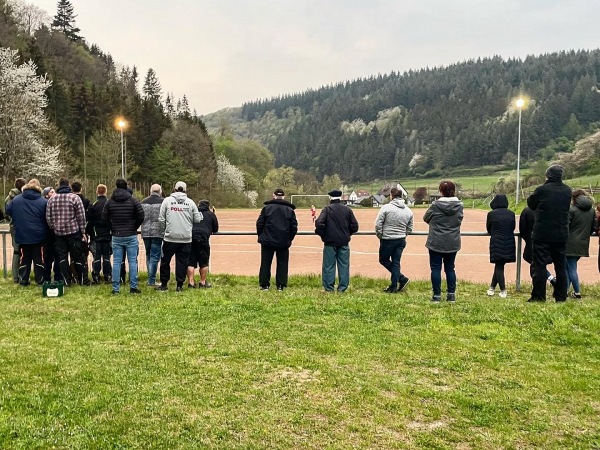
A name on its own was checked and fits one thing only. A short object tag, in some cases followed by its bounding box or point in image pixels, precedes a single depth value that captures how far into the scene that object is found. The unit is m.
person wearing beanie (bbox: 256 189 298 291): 8.77
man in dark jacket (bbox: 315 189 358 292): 8.76
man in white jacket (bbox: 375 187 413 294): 8.70
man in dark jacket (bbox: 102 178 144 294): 8.58
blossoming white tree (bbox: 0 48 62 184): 37.94
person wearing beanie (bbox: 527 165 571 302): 7.52
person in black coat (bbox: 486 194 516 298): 8.76
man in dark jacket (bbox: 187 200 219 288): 9.11
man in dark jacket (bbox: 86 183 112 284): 9.17
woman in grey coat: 7.84
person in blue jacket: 8.71
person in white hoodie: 8.47
